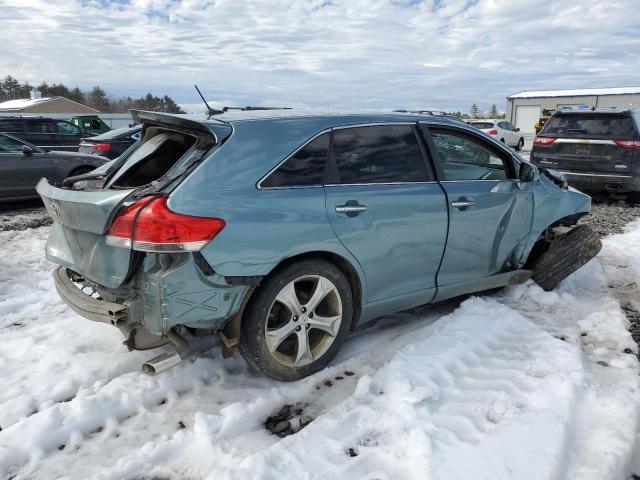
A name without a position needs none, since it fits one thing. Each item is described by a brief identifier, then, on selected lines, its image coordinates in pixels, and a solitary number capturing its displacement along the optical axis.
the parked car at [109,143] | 11.23
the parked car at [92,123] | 19.75
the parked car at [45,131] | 13.44
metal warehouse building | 52.28
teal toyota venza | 2.81
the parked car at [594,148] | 9.02
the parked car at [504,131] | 24.25
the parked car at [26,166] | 8.88
